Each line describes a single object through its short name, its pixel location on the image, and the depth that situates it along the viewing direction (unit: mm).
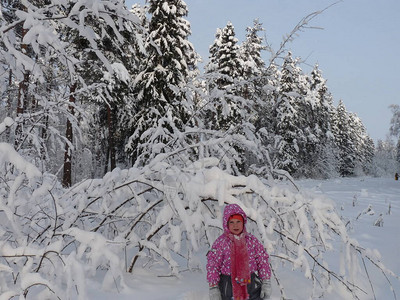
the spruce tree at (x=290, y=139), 30016
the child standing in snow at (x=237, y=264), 2904
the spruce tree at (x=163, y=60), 16031
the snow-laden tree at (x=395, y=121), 34312
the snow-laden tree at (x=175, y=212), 2602
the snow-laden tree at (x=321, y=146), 35344
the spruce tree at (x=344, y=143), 51062
